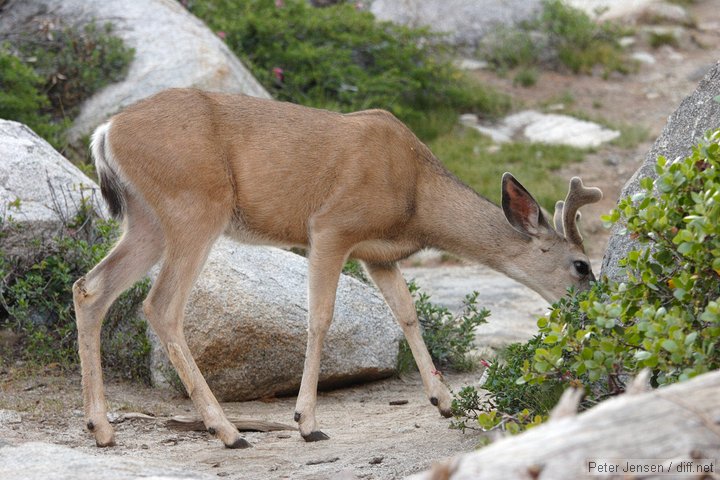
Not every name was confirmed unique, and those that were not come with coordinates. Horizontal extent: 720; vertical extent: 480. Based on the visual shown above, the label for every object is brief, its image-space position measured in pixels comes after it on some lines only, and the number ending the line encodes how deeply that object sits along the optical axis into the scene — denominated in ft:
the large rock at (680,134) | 44.98
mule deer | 45.91
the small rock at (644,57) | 128.88
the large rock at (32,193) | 54.90
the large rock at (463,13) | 125.29
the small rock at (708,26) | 142.10
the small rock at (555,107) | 112.16
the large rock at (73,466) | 32.32
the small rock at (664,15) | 140.56
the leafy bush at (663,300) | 30.86
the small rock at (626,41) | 132.36
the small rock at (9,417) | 45.32
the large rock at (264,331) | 51.62
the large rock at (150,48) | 78.89
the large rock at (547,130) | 104.22
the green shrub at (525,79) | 118.32
